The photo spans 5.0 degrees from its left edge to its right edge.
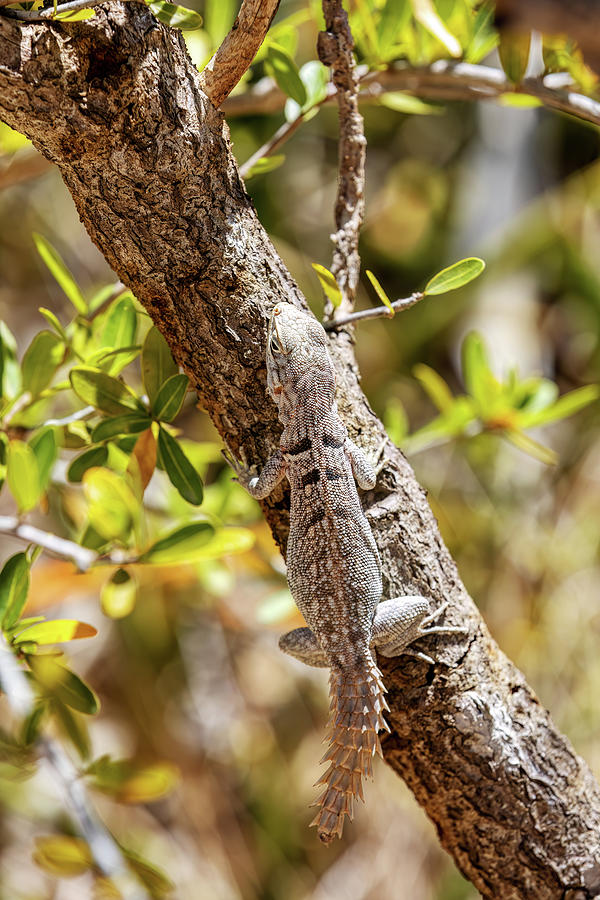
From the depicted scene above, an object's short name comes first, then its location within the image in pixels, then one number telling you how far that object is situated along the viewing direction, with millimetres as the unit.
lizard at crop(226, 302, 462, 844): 2315
